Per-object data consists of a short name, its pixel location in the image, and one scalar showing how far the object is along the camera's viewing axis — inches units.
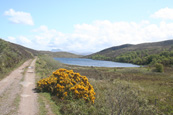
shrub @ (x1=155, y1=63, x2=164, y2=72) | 1805.6
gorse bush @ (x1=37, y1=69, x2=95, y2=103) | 396.2
